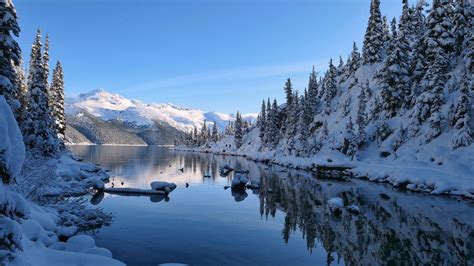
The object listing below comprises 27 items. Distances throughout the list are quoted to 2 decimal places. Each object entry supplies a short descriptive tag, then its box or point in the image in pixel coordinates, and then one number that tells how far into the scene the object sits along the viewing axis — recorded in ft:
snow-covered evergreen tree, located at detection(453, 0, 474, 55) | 157.89
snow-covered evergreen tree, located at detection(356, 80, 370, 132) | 191.31
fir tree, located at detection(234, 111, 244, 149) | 475.31
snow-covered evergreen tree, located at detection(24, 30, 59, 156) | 138.51
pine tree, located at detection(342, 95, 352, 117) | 243.36
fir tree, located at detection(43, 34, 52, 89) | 165.15
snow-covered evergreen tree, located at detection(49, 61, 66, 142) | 203.52
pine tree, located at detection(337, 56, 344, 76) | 347.19
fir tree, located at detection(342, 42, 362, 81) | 289.12
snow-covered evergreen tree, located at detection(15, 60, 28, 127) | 134.34
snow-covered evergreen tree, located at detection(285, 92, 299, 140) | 301.96
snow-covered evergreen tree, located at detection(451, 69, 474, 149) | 122.42
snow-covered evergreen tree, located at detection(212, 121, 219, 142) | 620.69
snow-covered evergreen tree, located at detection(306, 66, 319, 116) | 299.99
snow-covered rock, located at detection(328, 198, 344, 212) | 88.31
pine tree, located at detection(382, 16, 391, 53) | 270.98
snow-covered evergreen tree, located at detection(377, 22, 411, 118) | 181.47
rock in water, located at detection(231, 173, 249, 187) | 134.41
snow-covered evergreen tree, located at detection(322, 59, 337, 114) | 284.82
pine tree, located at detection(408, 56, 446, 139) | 139.64
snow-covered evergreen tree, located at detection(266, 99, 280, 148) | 356.11
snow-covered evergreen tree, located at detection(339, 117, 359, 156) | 183.93
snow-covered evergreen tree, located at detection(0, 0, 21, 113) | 69.82
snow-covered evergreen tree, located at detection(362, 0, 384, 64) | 254.68
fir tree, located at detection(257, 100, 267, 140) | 398.50
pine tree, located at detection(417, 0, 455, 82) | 160.66
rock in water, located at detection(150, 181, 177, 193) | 117.19
